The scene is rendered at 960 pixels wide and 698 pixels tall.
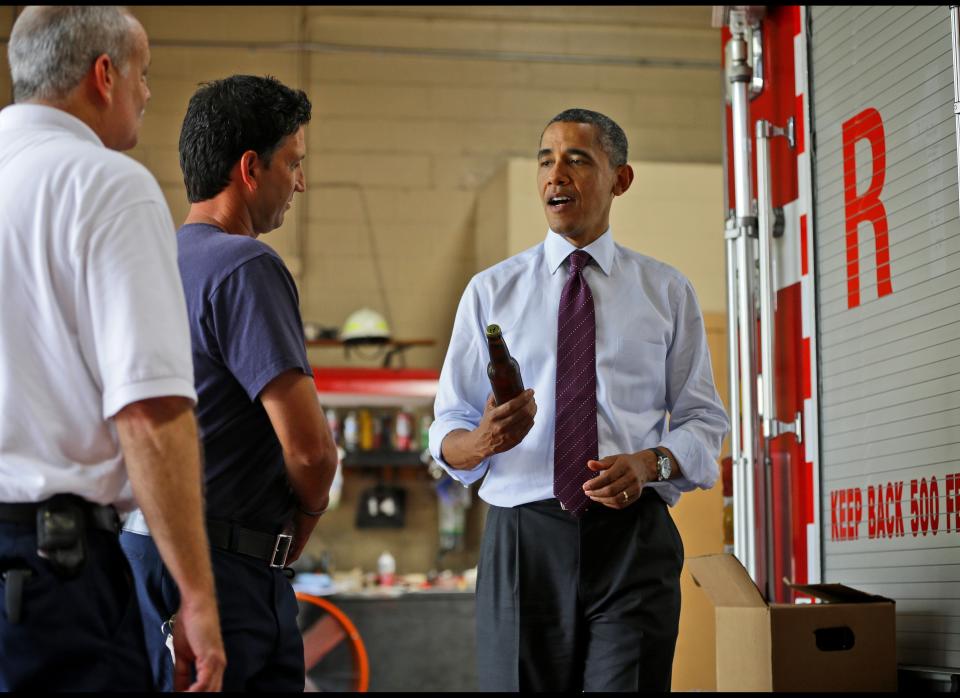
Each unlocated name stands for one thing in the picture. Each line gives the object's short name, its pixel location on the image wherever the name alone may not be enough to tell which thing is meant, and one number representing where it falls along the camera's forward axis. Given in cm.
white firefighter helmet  794
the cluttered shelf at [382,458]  792
